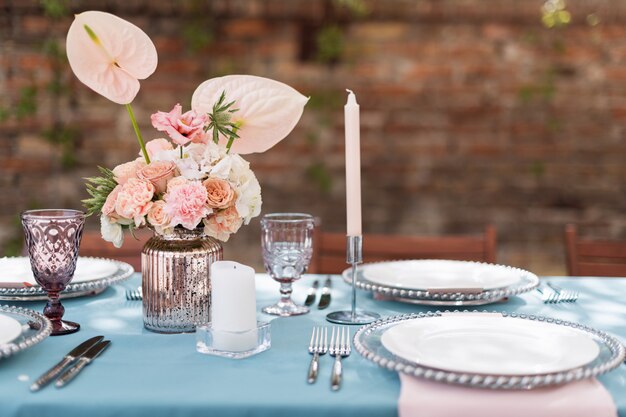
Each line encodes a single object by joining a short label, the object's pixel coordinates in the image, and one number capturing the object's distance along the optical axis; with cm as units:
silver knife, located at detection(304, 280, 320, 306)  138
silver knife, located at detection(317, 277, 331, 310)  135
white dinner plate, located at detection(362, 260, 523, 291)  141
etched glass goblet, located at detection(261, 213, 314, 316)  130
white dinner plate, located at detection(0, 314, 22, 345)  97
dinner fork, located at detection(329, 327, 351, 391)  90
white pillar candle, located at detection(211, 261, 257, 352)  103
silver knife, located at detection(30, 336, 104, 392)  88
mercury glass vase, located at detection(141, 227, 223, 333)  115
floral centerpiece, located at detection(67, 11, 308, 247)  112
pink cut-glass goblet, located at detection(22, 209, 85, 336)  114
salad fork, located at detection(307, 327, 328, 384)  93
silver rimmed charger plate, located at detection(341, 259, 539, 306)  128
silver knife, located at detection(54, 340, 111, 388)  89
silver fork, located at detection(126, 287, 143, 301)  140
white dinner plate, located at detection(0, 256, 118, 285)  145
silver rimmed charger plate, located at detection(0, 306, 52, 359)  93
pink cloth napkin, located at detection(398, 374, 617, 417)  82
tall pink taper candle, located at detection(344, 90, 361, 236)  119
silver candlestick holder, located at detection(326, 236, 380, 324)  122
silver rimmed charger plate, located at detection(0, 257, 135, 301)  132
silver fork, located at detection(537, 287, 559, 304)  139
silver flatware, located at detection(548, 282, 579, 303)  140
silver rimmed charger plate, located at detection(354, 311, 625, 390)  83
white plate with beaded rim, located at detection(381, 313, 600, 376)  90
